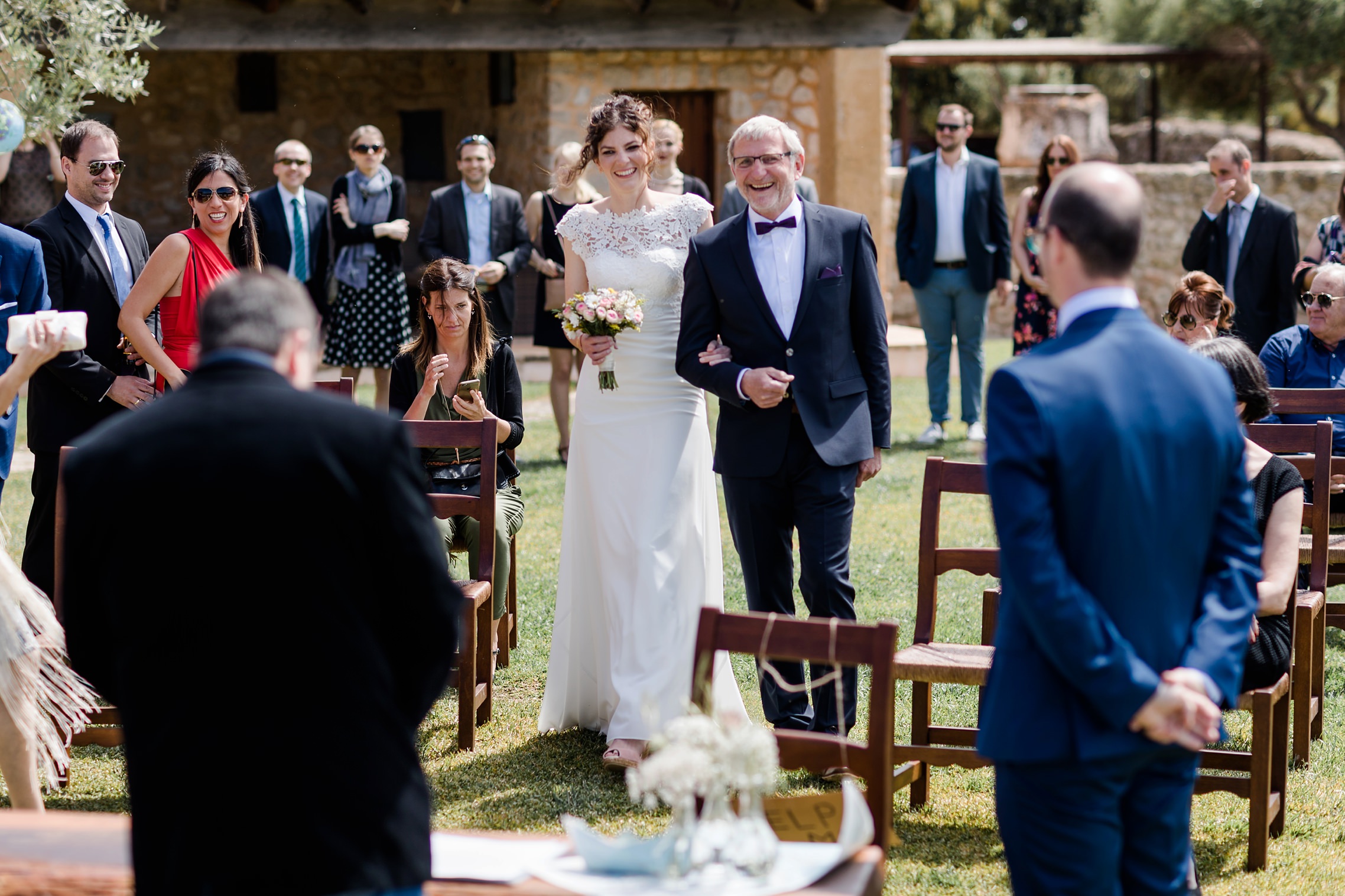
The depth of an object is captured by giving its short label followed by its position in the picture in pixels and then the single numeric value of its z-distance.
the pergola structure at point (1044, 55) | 19.42
